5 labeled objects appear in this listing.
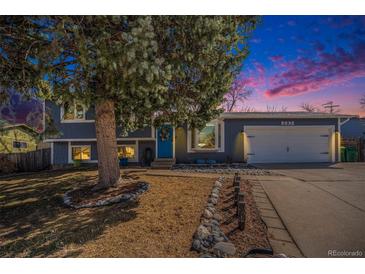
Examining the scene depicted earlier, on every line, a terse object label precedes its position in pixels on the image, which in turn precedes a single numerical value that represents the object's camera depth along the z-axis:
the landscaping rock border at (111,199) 4.29
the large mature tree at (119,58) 2.86
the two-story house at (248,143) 11.11
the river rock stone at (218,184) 5.74
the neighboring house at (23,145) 13.76
